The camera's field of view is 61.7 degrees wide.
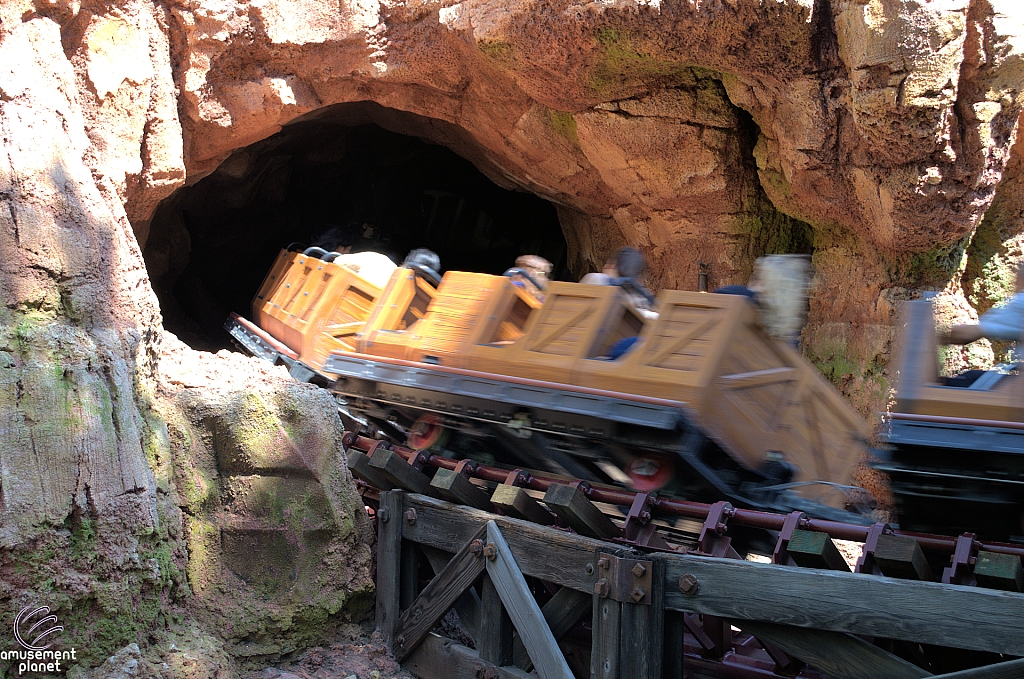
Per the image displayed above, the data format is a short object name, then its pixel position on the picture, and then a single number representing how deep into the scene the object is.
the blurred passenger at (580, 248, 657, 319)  5.92
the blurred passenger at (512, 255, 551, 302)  6.57
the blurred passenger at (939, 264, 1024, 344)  4.11
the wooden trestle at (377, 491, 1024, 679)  3.14
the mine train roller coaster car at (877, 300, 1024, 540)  3.94
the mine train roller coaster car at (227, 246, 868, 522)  4.89
